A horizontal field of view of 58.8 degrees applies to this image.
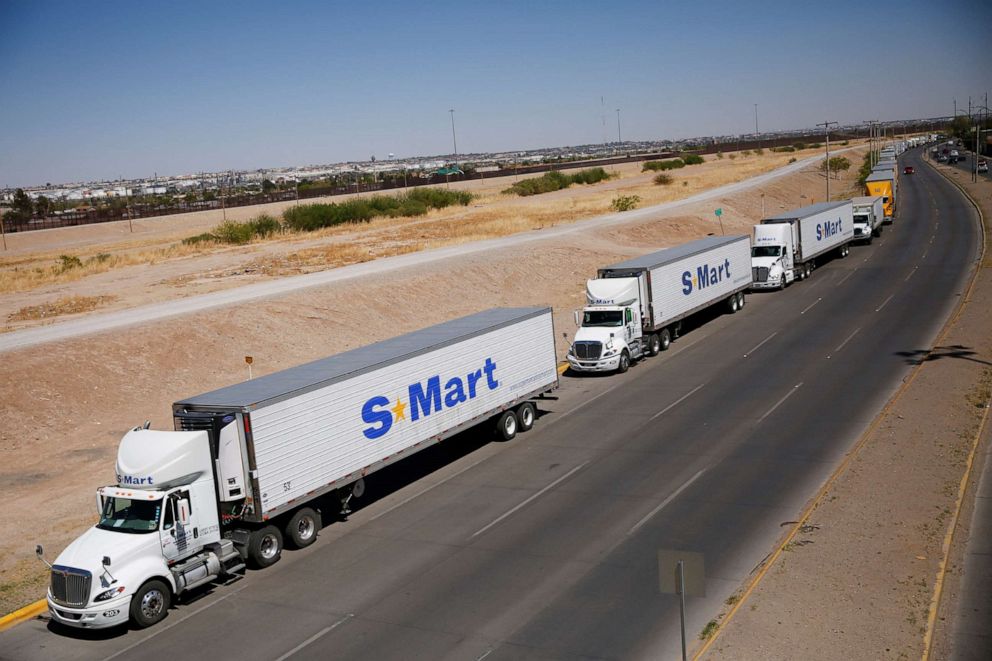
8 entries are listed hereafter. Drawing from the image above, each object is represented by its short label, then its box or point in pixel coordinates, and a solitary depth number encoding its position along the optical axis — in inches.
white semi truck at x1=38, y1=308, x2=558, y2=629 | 609.0
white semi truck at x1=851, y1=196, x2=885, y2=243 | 2518.5
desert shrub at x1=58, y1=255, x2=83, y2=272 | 2479.1
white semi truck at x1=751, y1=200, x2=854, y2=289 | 1908.2
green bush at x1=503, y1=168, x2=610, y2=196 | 5044.3
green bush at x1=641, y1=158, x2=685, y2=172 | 6785.9
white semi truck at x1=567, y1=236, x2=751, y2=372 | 1275.8
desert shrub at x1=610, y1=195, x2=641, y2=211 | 3429.4
